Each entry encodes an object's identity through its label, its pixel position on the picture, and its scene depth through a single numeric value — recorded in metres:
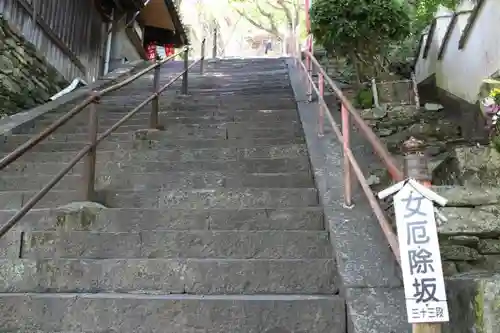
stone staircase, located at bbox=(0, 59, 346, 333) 2.61
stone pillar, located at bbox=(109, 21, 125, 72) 11.70
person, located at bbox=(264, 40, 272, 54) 37.27
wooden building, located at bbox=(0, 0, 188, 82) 7.67
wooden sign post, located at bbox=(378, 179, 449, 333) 1.74
